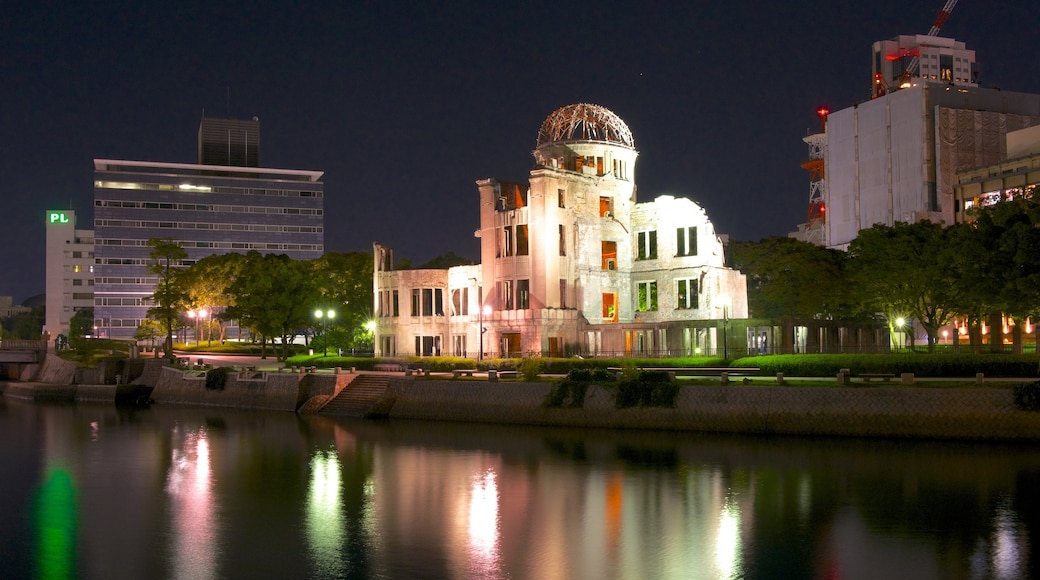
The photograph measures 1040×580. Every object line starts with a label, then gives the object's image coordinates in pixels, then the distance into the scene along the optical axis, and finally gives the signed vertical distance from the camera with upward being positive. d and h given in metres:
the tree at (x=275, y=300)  81.81 +3.77
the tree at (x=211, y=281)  103.75 +6.89
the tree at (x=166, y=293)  94.16 +5.28
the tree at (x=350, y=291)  90.62 +5.00
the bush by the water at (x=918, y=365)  44.34 -1.45
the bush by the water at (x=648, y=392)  45.22 -2.51
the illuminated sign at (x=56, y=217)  186.25 +25.15
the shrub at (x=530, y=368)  52.38 -1.63
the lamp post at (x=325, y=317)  79.19 +2.27
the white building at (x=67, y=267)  183.38 +15.43
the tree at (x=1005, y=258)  43.56 +3.56
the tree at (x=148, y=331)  110.56 +1.77
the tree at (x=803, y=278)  68.25 +4.20
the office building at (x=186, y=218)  158.62 +21.58
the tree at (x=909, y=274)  55.84 +3.71
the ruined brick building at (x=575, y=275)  69.50 +4.94
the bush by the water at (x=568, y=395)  47.84 -2.75
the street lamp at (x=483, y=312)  71.12 +2.16
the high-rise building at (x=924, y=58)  132.25 +38.29
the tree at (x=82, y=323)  146.68 +4.04
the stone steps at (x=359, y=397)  55.90 -3.20
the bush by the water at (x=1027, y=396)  36.22 -2.38
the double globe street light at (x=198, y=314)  107.50 +3.53
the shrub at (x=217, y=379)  65.88 -2.33
